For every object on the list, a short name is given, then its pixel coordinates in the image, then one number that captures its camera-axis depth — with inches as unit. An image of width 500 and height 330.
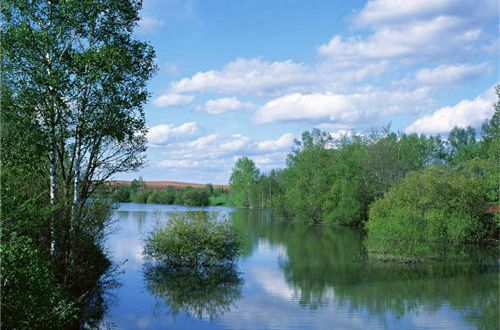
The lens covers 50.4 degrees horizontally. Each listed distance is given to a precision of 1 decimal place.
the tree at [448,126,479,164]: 3590.1
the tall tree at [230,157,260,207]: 4881.9
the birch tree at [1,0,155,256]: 666.2
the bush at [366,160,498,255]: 1568.7
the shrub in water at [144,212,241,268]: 1071.6
